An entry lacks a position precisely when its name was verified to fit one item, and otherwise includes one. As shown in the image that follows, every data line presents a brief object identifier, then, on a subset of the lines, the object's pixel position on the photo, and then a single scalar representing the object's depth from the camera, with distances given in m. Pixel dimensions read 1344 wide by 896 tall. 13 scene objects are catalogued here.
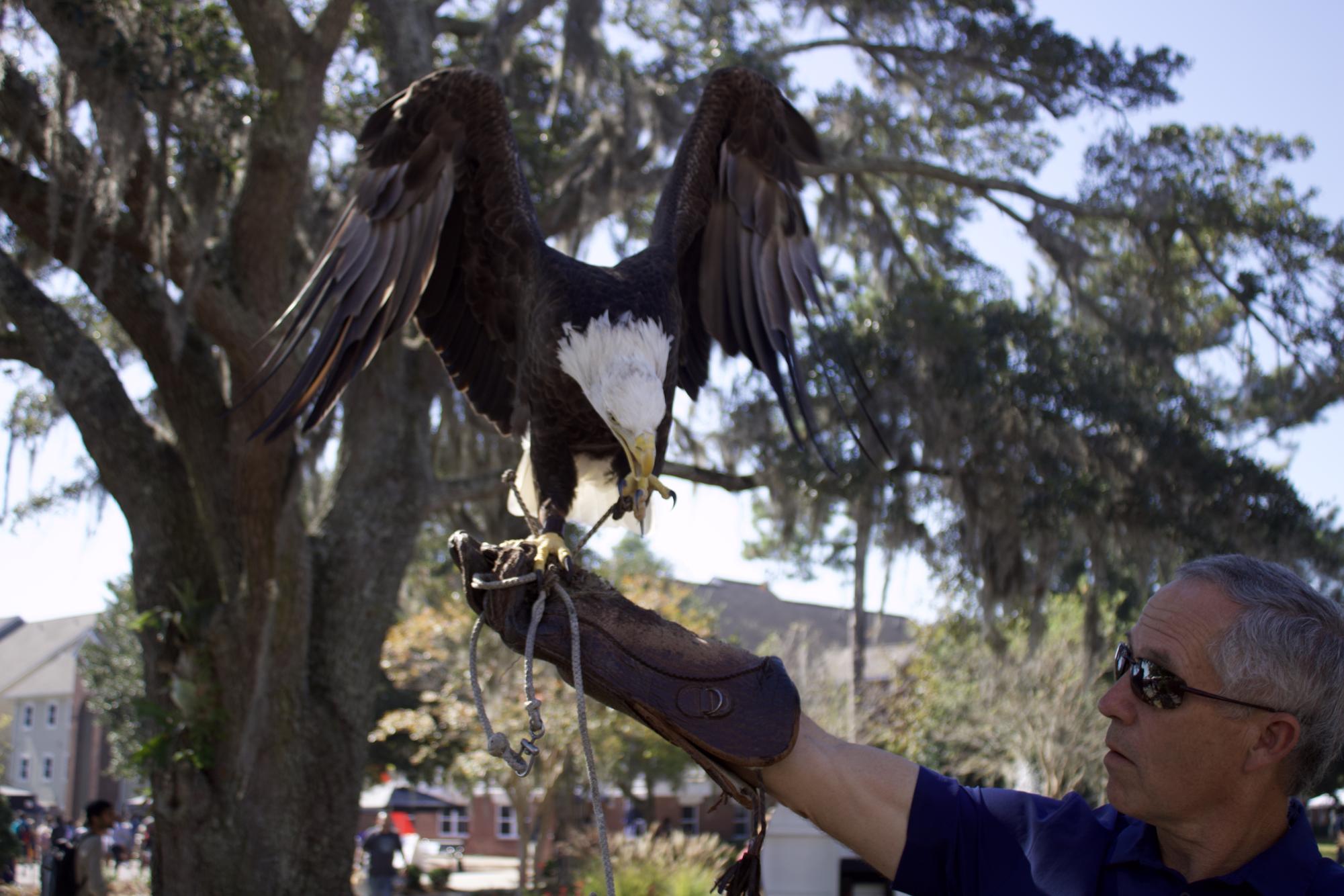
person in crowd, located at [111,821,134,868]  17.62
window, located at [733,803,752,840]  24.98
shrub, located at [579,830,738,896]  8.02
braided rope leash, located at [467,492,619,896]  1.59
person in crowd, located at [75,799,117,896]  5.99
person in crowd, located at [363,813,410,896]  9.80
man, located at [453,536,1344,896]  1.52
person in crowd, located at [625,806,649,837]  21.36
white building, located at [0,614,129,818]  34.78
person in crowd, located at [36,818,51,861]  18.91
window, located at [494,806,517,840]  27.19
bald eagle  2.71
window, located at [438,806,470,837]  29.22
